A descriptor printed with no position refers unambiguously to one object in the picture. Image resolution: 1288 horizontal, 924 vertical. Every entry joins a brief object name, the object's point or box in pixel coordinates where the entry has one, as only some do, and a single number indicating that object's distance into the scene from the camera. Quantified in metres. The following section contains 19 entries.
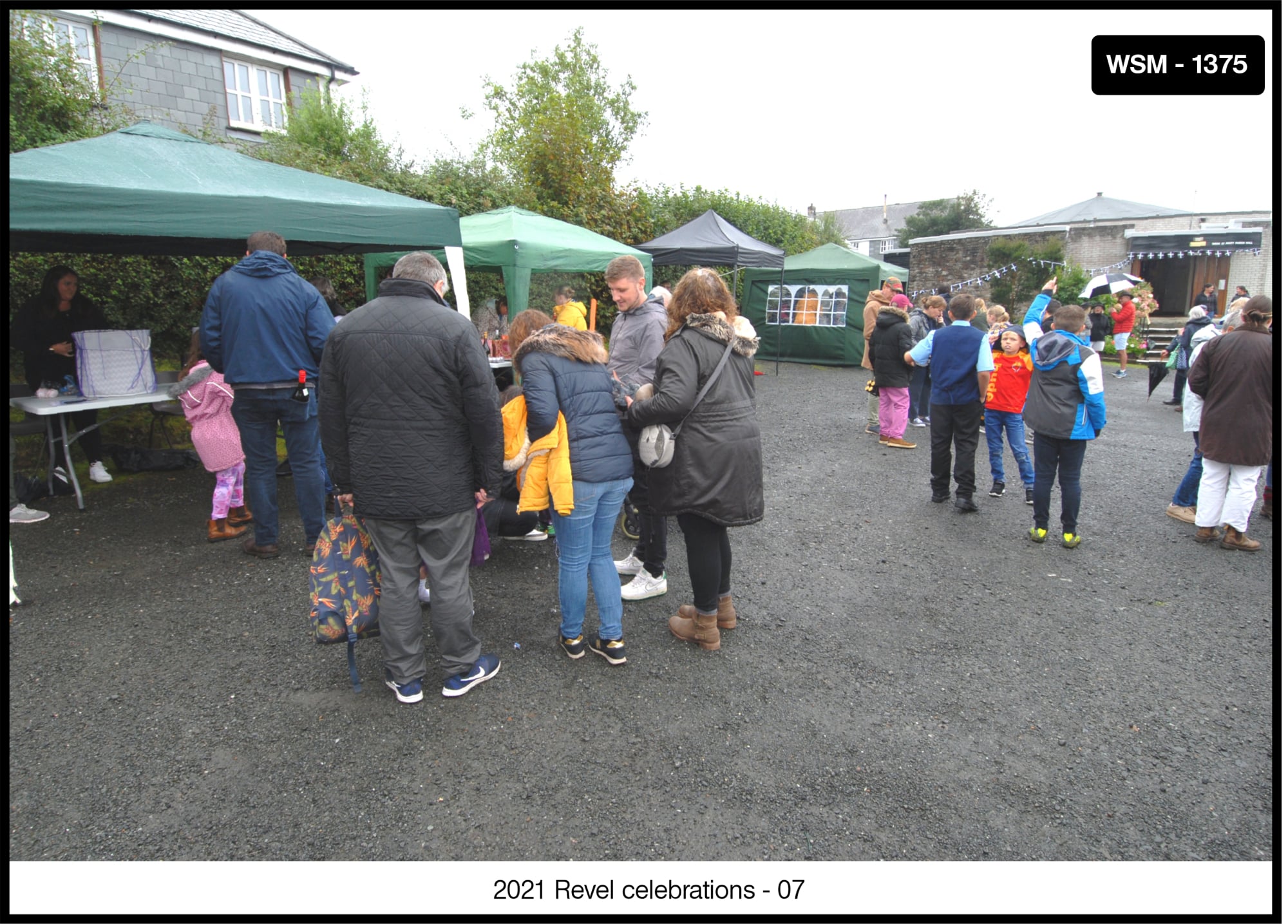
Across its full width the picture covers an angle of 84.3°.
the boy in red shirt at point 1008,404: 6.24
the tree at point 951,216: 45.47
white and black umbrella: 10.94
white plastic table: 5.20
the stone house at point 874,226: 62.22
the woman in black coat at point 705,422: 3.19
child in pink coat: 4.91
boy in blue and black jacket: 4.82
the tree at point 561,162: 14.30
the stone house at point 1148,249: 23.58
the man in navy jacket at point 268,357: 4.31
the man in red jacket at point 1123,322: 14.95
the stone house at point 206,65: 15.78
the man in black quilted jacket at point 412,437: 2.75
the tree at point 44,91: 7.26
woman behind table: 5.62
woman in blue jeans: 3.11
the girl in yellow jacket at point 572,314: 4.91
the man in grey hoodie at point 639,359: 4.08
